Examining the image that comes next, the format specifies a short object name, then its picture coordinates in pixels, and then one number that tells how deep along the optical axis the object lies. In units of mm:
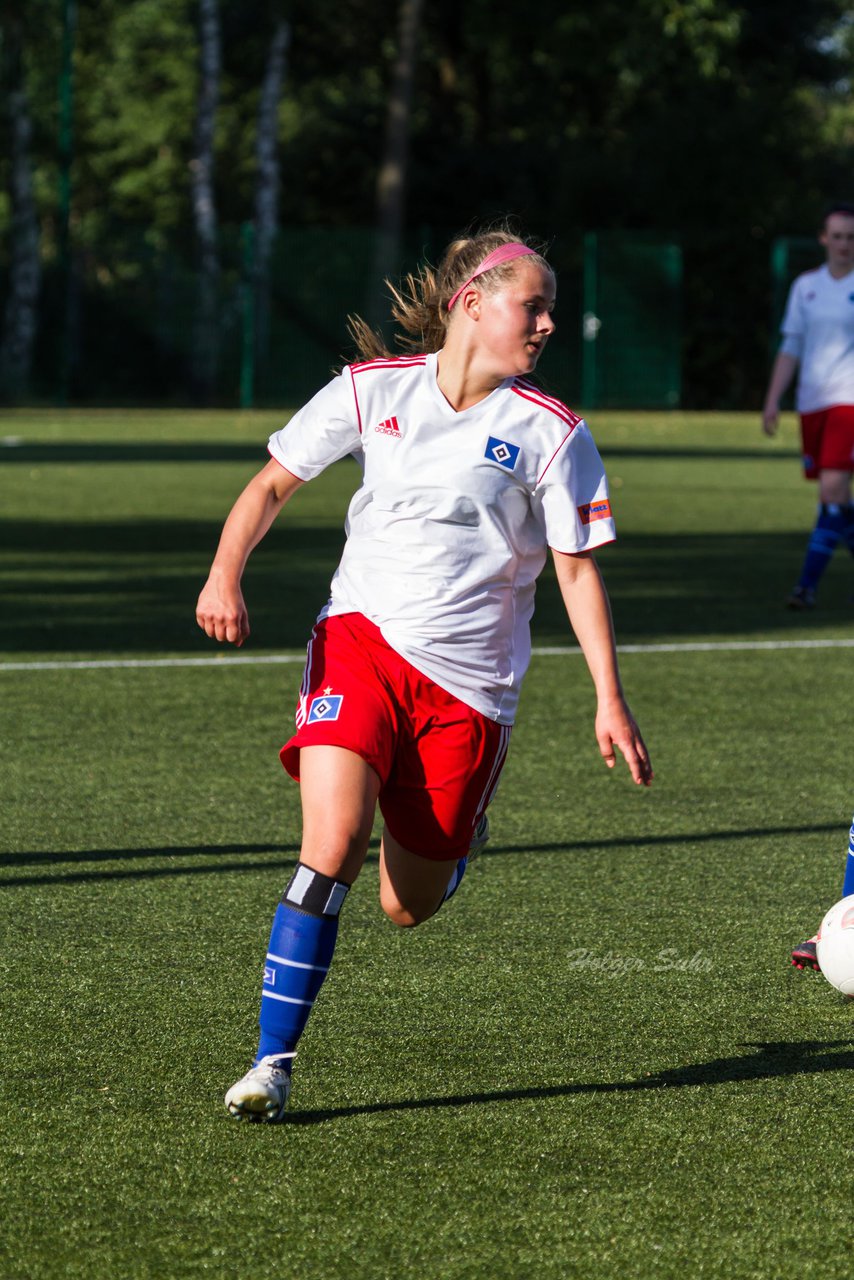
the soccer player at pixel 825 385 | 23172
